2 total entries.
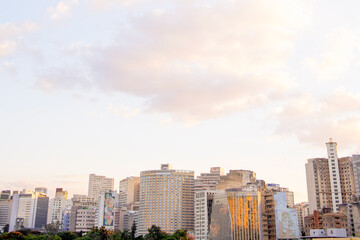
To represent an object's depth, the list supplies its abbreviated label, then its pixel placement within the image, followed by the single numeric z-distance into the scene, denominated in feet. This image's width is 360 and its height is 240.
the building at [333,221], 631.97
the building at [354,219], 630.74
